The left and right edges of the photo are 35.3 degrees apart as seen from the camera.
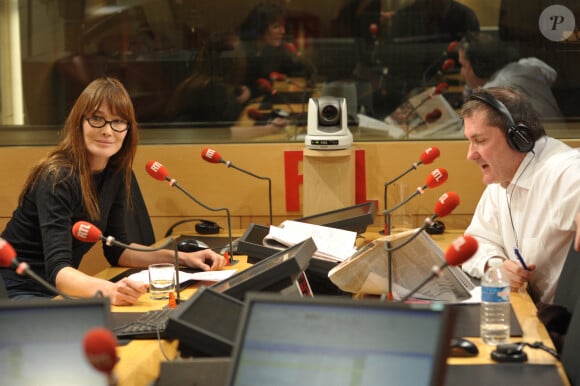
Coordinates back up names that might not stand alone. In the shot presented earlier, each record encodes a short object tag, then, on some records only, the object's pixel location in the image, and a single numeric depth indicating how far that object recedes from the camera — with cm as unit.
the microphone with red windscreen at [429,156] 353
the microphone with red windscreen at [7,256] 178
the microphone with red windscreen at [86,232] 234
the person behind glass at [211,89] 453
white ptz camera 379
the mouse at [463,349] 204
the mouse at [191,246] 323
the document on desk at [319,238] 279
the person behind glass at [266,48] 466
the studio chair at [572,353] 196
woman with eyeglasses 295
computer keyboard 221
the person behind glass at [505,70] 435
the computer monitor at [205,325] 176
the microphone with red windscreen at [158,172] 310
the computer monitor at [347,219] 338
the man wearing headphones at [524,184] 277
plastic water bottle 217
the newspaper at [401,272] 244
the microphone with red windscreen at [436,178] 308
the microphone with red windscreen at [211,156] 364
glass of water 268
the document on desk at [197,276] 282
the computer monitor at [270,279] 199
